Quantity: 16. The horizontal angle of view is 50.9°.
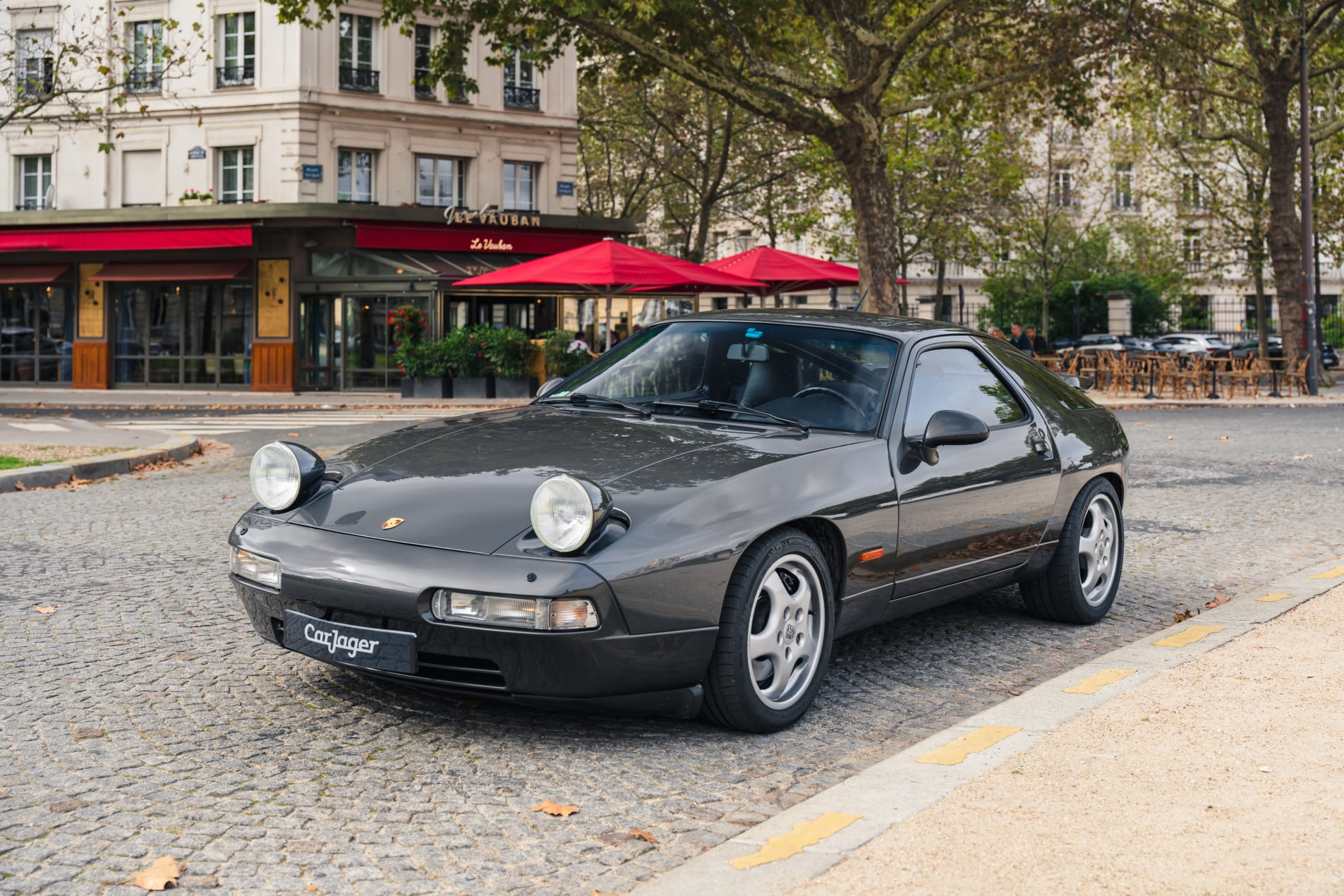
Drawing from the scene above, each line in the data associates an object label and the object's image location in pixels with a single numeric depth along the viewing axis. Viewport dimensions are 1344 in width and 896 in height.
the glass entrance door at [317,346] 33.16
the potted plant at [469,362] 28.52
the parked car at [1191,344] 50.22
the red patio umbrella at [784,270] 24.48
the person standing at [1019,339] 27.72
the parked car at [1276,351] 45.81
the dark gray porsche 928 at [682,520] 4.01
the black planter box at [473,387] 28.44
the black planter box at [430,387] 28.72
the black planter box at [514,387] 28.28
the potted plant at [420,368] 28.69
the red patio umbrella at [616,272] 23.14
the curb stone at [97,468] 11.74
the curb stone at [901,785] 3.17
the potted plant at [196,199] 32.97
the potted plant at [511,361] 28.17
